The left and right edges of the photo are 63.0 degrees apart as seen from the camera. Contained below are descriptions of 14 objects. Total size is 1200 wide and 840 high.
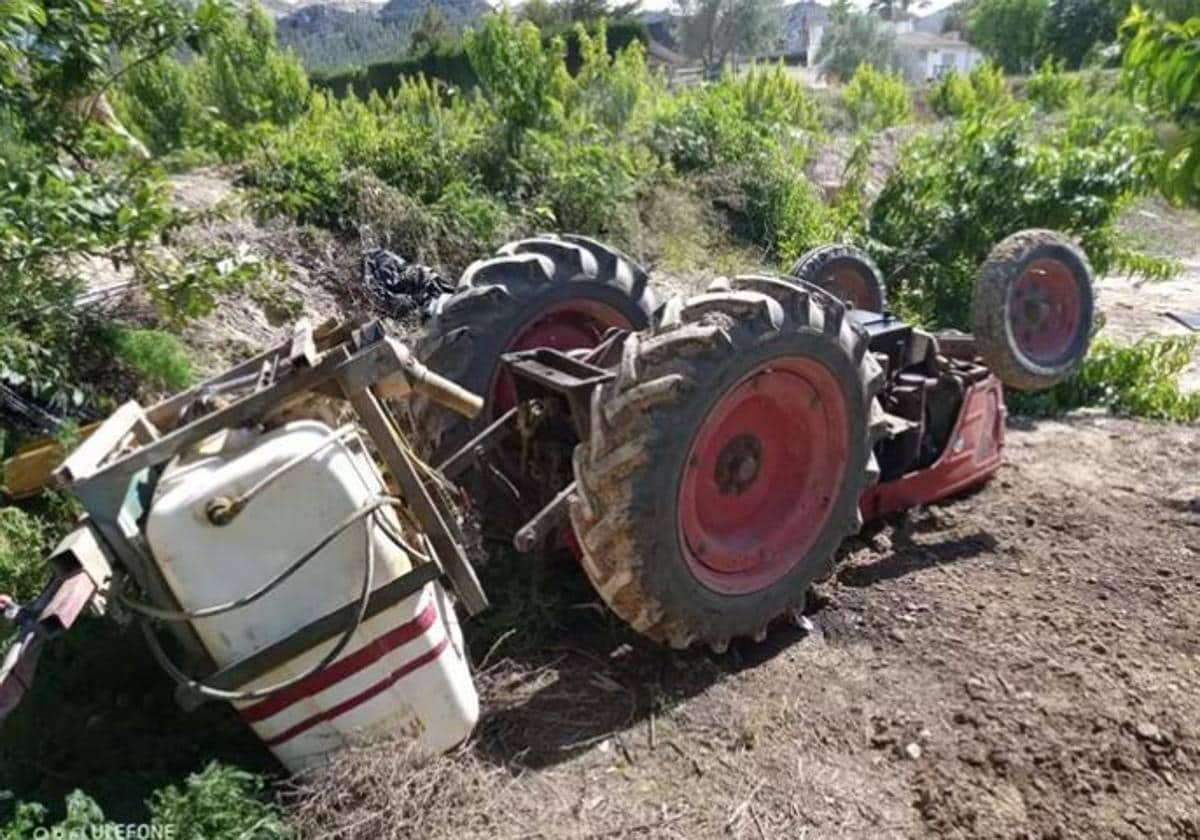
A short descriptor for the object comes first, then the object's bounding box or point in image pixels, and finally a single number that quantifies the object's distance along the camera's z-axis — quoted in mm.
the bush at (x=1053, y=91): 19078
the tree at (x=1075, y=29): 39438
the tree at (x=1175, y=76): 1980
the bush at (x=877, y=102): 17422
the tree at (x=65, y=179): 3381
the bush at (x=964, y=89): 18875
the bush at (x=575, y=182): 8164
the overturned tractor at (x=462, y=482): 2381
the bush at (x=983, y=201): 7426
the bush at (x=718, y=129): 10281
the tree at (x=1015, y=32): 43281
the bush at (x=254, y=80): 9086
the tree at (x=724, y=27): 53844
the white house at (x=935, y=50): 70550
